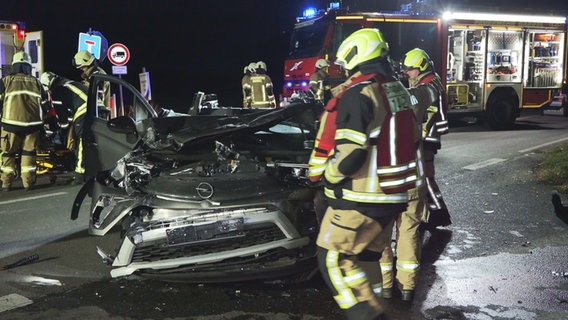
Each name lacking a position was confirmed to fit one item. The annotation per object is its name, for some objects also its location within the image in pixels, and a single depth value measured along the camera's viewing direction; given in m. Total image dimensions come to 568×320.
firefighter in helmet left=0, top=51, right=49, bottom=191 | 7.81
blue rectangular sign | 12.27
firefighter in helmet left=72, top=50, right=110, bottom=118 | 7.66
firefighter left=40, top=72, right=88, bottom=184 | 7.57
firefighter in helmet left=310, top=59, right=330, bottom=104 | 11.90
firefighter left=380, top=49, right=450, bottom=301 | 4.07
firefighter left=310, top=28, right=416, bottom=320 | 3.05
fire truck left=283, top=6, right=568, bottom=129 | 14.55
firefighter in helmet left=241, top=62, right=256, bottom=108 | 12.61
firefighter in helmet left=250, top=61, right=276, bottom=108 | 12.54
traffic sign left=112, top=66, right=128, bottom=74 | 12.95
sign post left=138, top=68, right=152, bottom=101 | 14.02
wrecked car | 3.71
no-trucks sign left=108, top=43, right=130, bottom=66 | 13.04
